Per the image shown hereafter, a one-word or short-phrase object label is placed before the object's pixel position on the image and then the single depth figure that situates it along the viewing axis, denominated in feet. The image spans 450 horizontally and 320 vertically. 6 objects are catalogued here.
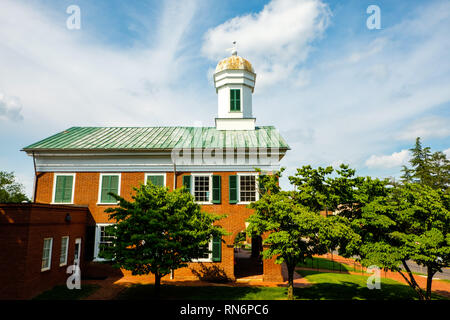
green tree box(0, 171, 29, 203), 138.62
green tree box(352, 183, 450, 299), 32.86
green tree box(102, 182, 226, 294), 37.40
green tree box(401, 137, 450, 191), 141.18
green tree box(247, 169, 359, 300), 34.96
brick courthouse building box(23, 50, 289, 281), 58.34
